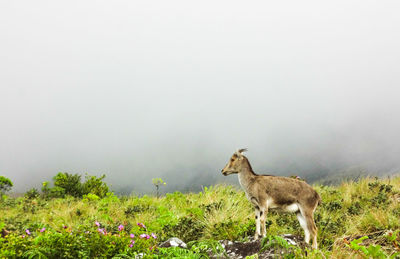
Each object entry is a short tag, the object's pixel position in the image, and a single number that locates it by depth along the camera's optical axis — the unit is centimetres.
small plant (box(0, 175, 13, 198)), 2198
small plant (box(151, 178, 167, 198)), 1579
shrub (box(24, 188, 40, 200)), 2122
